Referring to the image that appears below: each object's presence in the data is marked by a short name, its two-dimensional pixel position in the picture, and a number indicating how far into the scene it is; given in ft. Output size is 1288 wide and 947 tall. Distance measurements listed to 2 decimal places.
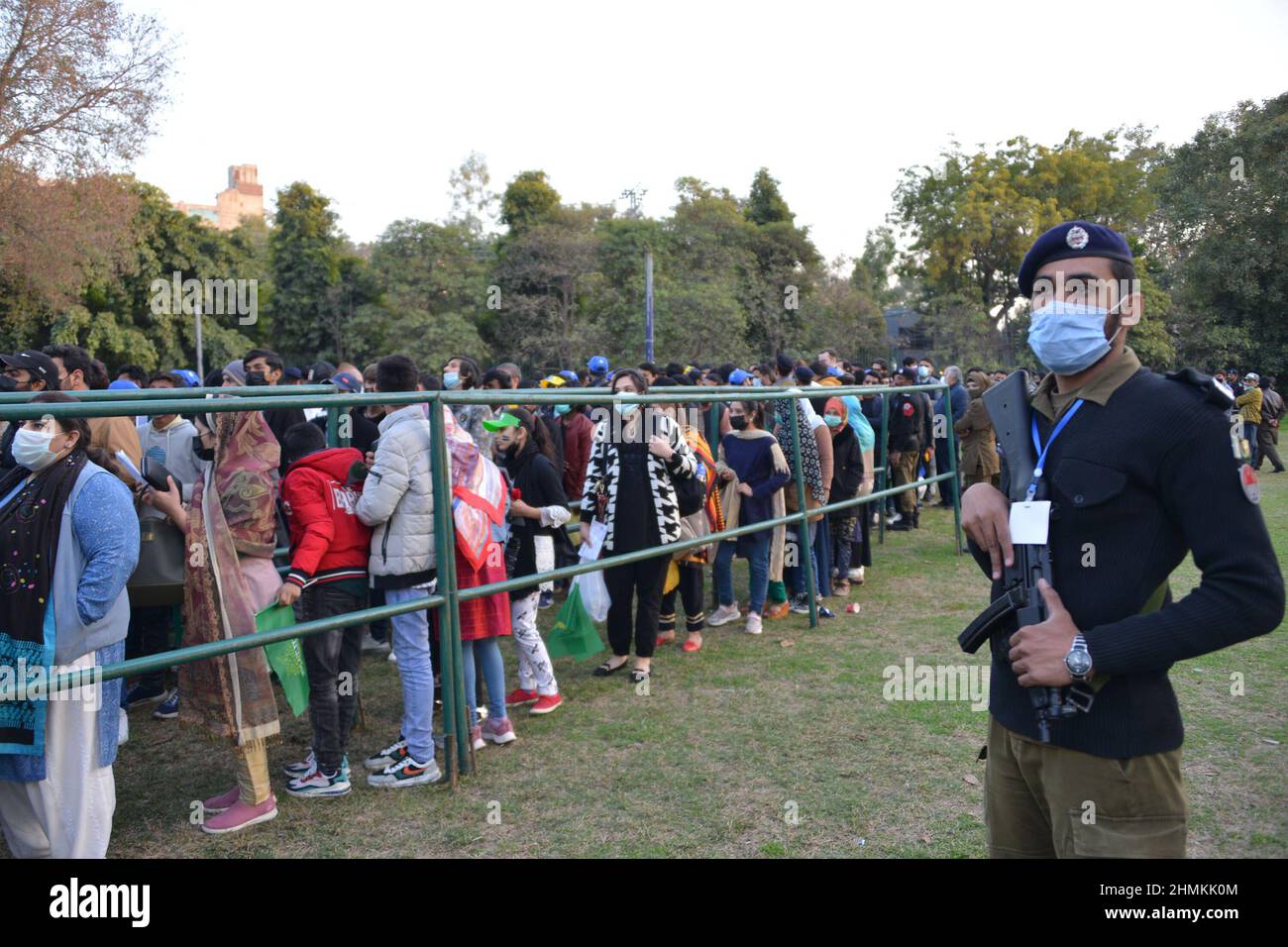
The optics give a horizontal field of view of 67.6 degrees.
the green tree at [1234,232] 94.58
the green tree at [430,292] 98.58
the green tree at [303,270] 119.14
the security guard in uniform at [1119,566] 5.86
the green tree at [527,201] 114.32
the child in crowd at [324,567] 14.29
